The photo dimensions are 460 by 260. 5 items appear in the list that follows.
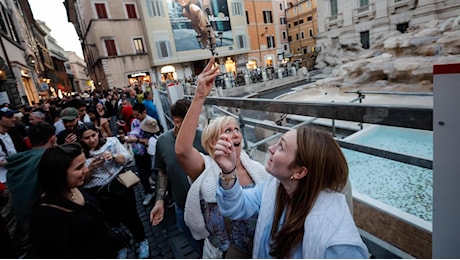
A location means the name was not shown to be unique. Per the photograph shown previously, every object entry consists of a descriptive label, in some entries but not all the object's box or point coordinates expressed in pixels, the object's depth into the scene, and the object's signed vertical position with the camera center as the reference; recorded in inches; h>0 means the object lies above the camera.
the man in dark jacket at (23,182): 84.4 -25.0
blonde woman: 59.5 -27.5
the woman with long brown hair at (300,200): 37.1 -24.9
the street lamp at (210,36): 481.4 +93.6
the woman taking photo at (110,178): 103.3 -34.5
